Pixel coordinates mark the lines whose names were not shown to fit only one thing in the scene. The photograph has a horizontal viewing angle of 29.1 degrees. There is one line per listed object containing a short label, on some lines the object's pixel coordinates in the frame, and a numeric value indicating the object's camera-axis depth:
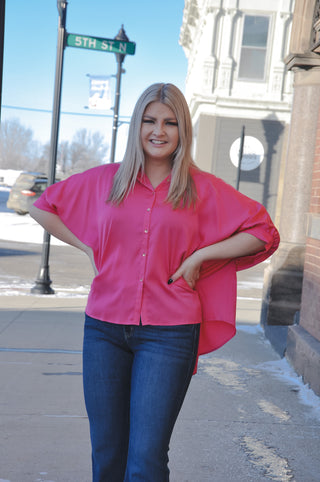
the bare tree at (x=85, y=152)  112.78
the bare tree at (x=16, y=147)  142.50
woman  2.45
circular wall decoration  22.72
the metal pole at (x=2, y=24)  3.10
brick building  6.82
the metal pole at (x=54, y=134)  9.38
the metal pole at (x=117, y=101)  15.85
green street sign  9.03
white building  21.84
